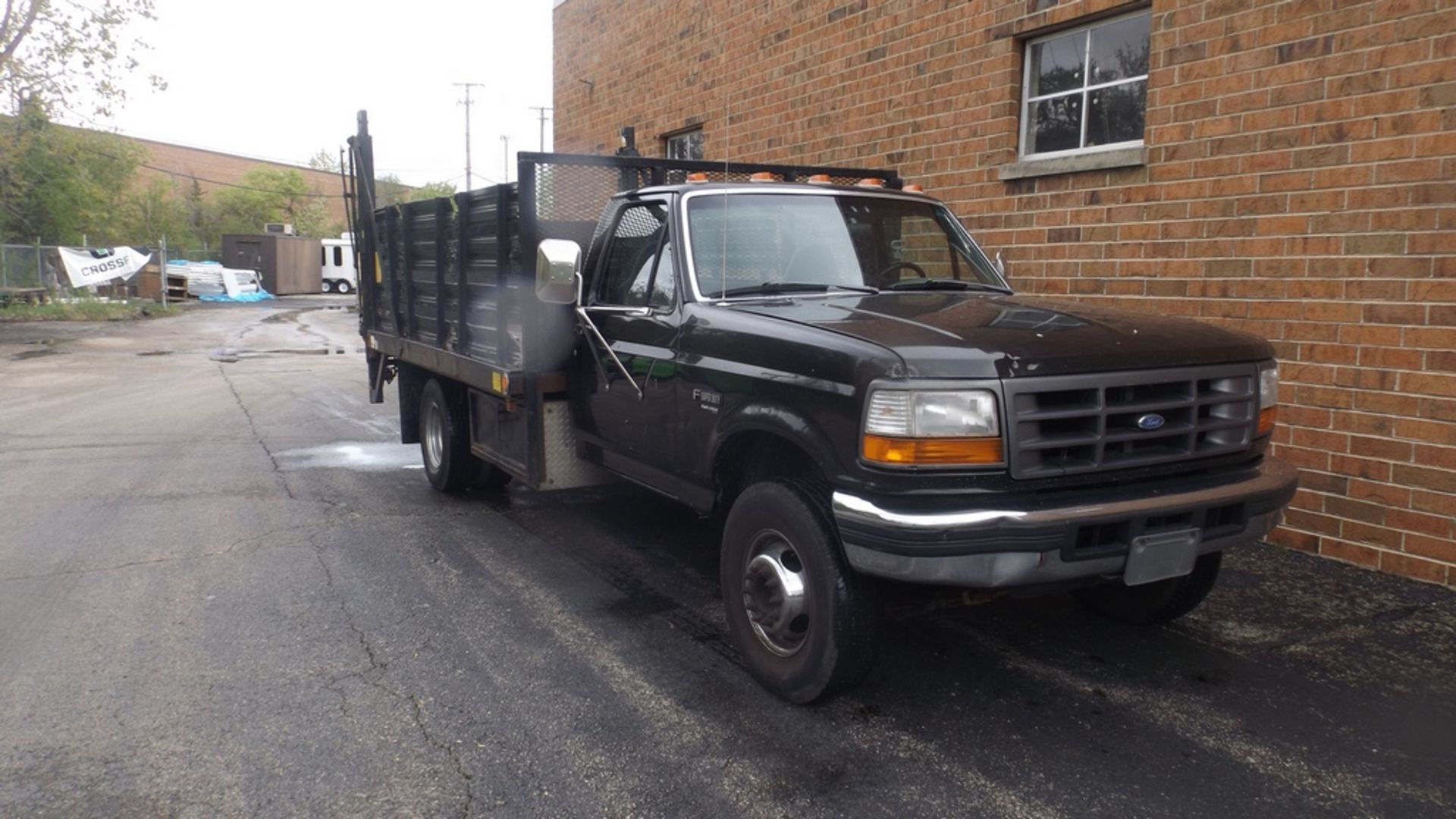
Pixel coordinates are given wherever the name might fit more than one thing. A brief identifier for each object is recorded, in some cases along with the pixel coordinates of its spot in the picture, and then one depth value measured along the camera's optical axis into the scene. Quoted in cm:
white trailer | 5066
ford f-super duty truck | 335
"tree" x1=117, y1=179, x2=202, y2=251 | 5559
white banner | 2884
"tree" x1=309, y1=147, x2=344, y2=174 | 9806
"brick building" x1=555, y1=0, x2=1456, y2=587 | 530
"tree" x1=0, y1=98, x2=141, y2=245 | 3055
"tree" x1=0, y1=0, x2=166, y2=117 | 2675
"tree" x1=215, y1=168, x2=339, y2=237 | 7162
